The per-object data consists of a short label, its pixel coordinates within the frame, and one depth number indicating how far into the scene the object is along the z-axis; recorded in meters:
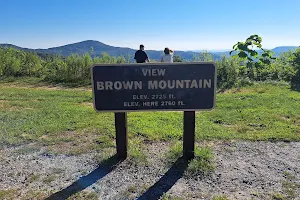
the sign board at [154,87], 3.64
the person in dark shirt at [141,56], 8.62
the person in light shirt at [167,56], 8.71
